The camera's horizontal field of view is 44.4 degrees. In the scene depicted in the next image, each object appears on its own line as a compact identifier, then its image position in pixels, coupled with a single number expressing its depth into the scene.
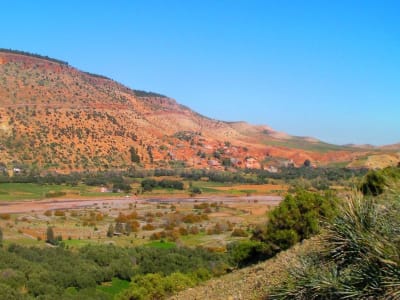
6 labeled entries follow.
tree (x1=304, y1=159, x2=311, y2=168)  142.38
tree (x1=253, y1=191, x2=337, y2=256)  23.44
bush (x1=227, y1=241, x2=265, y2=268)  25.31
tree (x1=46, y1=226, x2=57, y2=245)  49.84
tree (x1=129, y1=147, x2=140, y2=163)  112.56
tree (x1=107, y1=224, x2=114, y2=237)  56.88
